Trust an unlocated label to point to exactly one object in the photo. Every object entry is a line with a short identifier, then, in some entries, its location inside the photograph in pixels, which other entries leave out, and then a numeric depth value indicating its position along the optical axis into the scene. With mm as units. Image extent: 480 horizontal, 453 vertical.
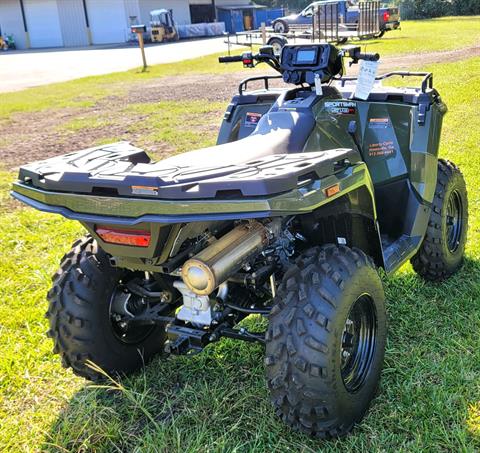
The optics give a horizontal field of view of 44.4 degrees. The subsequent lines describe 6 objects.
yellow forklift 36469
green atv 2230
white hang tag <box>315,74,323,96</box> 3318
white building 40625
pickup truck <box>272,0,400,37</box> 25344
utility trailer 22822
